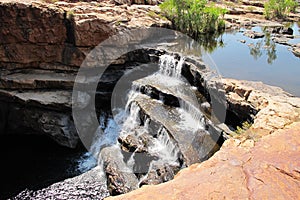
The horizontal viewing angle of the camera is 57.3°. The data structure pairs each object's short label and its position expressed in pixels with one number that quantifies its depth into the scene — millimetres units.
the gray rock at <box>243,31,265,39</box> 21844
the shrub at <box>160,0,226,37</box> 19000
